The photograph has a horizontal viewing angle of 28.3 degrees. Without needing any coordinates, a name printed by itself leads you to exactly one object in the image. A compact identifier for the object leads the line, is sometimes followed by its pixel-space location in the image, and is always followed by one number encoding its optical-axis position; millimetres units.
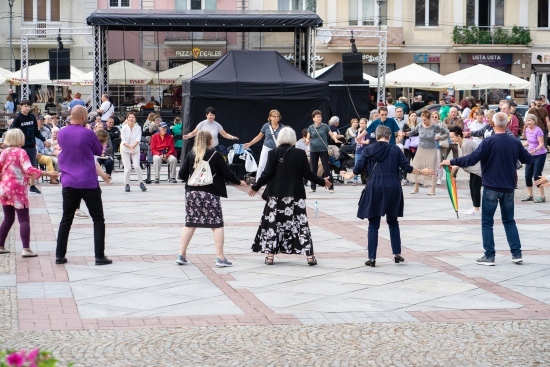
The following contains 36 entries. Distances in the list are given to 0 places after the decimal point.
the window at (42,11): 48562
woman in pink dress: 12258
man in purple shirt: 11742
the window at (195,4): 48656
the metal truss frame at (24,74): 29294
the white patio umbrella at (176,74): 38469
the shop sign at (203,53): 45938
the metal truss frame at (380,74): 31112
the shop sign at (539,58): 49719
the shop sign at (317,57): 44481
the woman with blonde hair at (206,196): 11672
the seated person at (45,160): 22547
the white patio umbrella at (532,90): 40062
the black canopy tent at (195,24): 27688
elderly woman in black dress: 11852
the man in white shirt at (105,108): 26562
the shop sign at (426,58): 49219
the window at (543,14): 50125
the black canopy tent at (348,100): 32344
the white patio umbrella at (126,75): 37781
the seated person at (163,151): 22812
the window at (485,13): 49562
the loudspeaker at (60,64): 31344
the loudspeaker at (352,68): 30375
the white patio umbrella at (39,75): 37562
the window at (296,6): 48938
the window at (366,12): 49125
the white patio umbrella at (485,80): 37562
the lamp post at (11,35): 44625
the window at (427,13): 49219
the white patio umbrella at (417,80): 38688
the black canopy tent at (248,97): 23219
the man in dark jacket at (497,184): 11984
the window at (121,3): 48469
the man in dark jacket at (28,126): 19453
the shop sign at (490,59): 49594
